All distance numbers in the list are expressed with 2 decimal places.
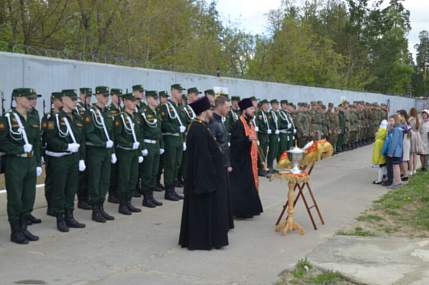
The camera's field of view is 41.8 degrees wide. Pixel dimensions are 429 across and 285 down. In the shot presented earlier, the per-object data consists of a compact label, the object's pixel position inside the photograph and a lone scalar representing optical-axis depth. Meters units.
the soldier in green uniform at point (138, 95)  10.30
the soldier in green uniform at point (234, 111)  14.02
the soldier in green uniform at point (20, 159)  7.25
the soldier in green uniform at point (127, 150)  9.29
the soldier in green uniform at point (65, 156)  8.05
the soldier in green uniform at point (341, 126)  21.81
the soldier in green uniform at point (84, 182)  9.49
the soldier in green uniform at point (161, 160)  10.85
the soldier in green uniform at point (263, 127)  15.37
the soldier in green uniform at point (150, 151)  9.95
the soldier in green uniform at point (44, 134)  8.21
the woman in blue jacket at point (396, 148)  12.59
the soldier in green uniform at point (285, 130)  16.36
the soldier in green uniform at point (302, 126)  17.83
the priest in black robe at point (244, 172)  9.05
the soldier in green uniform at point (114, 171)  9.72
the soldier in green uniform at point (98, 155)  8.71
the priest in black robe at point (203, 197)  7.16
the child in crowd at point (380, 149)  13.24
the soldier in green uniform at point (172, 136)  10.69
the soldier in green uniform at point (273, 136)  15.73
